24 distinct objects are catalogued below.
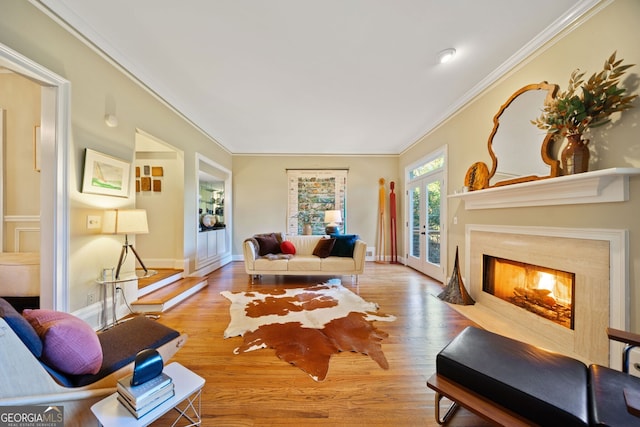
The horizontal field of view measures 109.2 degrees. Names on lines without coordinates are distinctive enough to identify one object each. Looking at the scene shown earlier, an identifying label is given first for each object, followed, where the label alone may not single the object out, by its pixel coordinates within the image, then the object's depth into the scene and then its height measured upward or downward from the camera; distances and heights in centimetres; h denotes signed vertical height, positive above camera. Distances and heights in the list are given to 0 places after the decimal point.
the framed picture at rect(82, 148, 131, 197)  213 +38
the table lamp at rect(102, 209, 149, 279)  223 -10
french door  407 -20
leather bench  94 -80
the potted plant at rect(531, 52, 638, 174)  158 +80
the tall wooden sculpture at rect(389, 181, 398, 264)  566 -31
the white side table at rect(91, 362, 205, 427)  95 -87
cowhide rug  193 -118
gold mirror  208 +77
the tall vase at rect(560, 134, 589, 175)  175 +48
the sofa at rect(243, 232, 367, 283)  393 -78
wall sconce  234 +96
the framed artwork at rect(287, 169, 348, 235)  582 +55
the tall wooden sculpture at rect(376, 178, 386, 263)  575 -37
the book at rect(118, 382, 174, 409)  97 -82
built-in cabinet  433 -66
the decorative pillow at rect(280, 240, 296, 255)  425 -65
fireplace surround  160 -54
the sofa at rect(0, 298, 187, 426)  92 -69
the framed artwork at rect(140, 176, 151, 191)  427 +55
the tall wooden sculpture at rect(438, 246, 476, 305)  296 -104
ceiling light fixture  226 +163
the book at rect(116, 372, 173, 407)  97 -79
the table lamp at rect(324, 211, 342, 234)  523 -14
